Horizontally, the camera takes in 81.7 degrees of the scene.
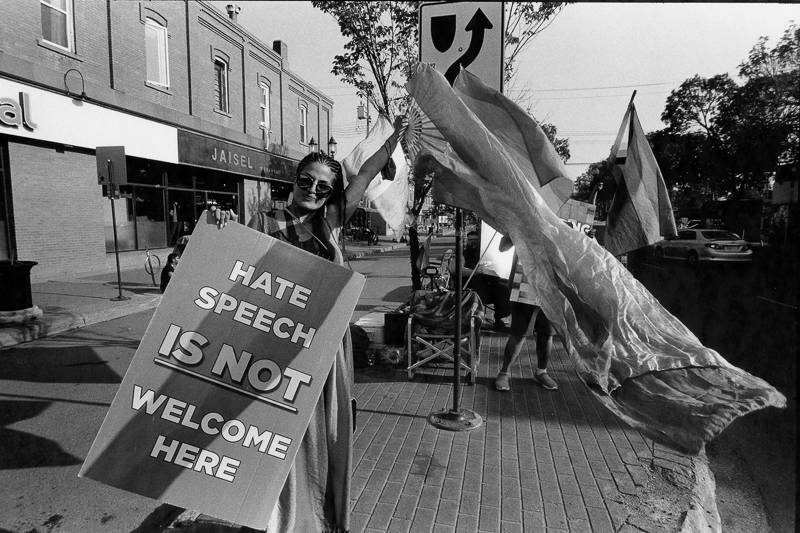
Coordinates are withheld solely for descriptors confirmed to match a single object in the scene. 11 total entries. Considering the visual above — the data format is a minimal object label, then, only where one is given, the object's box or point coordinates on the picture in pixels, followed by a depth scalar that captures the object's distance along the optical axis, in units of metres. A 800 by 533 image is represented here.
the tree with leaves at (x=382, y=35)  7.80
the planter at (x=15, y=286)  7.59
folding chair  5.11
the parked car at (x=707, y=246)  20.08
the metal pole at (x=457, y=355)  3.88
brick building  11.28
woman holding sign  2.30
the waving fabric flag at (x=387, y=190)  4.35
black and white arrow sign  3.53
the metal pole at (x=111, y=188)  9.68
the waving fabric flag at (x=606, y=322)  1.87
